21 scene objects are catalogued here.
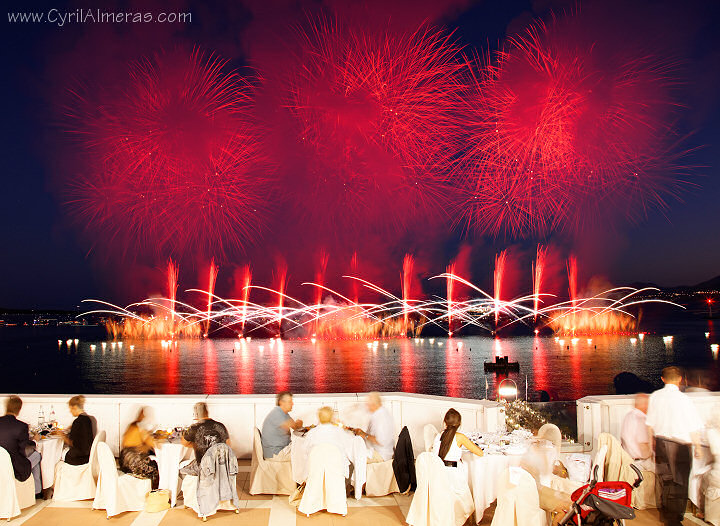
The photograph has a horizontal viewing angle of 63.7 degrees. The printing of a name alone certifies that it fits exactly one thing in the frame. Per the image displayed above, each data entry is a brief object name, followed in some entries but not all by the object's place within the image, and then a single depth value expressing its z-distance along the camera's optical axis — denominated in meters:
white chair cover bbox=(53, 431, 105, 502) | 6.20
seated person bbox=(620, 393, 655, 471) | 5.97
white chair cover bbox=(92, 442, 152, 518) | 5.77
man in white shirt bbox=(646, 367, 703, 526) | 5.46
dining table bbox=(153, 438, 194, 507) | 6.21
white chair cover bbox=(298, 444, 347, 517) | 5.80
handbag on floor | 5.95
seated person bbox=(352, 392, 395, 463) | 6.44
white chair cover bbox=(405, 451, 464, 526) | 5.23
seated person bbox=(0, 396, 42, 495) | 5.79
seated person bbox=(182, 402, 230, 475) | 5.80
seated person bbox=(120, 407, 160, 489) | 6.00
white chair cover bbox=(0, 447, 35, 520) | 5.68
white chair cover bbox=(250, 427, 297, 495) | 6.43
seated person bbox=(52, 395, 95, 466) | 6.19
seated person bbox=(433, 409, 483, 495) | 5.30
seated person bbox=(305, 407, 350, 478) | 5.89
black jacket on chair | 6.43
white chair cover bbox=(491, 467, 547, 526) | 4.75
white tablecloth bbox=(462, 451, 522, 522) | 5.41
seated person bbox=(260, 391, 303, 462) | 6.51
